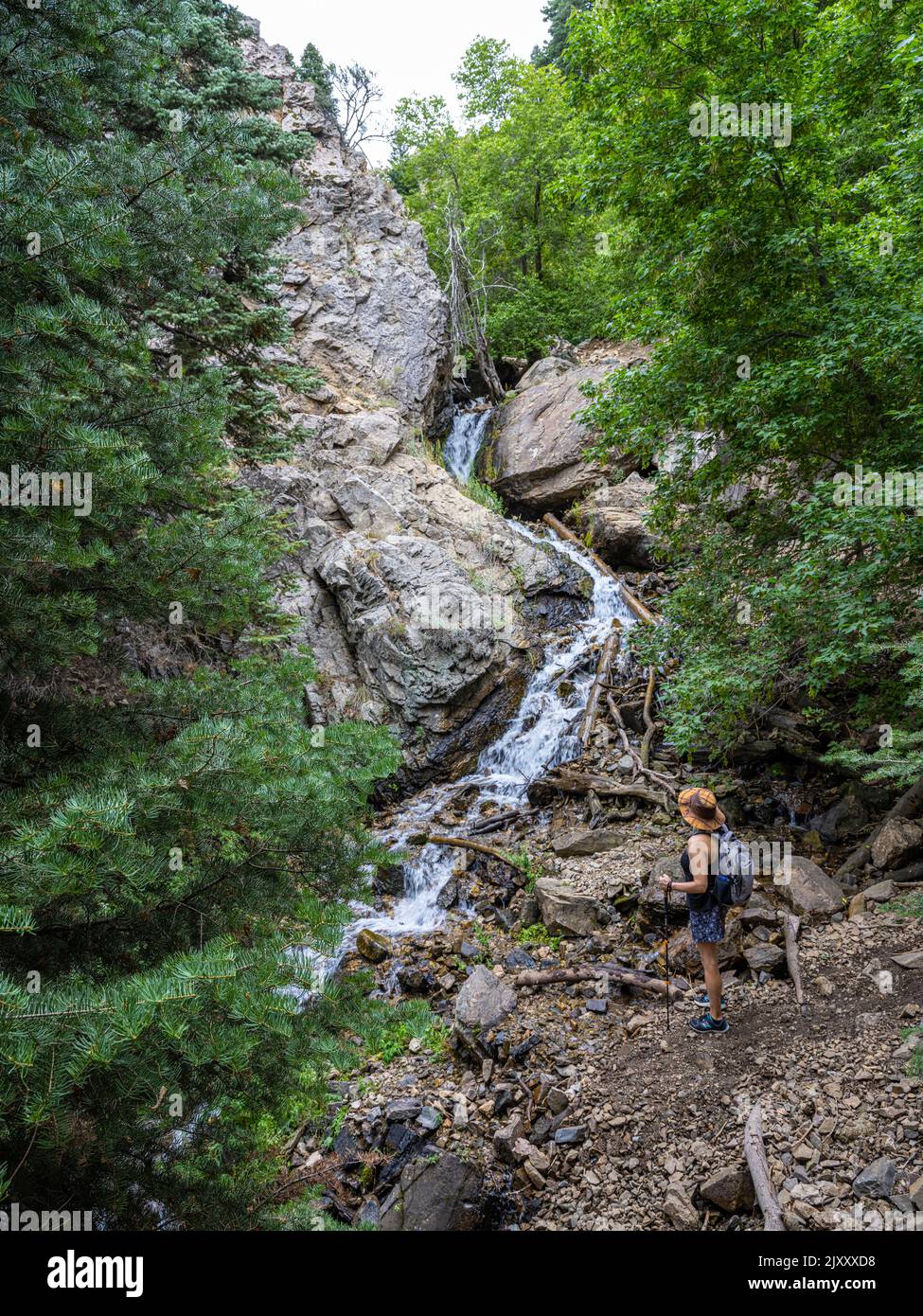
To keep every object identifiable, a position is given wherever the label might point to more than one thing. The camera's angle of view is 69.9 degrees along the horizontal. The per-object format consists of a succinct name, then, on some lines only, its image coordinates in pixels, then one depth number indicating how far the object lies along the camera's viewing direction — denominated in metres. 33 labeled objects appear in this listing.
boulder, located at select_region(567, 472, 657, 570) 15.32
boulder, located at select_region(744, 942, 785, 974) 5.86
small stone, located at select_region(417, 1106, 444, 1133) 5.39
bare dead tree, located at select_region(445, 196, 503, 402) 21.62
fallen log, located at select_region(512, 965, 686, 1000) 6.21
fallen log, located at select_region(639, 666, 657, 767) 10.15
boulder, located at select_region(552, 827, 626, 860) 8.84
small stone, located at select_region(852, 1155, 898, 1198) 3.62
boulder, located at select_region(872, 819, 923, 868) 6.53
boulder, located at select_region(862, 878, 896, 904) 6.20
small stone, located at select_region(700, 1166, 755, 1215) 3.96
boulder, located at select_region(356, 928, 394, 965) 8.09
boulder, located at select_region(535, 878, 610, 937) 7.39
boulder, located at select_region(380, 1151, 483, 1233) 4.52
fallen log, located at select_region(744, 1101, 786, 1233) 3.68
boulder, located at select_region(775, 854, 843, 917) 6.43
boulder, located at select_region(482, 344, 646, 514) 17.89
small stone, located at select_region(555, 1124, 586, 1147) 4.88
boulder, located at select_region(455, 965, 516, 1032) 6.14
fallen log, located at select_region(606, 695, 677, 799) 9.47
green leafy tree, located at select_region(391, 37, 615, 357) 23.59
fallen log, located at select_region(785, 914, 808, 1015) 5.47
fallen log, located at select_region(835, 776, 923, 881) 6.88
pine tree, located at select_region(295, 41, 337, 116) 21.03
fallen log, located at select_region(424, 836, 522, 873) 9.29
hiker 5.17
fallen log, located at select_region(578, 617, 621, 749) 11.41
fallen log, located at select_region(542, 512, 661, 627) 13.65
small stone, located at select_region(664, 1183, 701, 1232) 3.99
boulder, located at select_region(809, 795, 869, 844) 7.63
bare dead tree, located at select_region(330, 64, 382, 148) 20.61
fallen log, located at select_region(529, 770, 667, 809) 9.45
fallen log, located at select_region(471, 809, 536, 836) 10.29
